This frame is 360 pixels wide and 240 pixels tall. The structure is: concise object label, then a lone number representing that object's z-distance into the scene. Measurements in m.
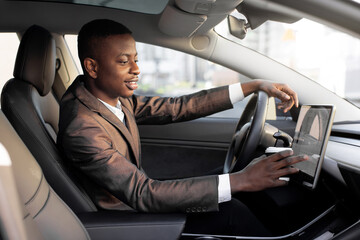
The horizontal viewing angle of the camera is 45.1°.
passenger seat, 0.96
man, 1.31
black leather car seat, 1.46
